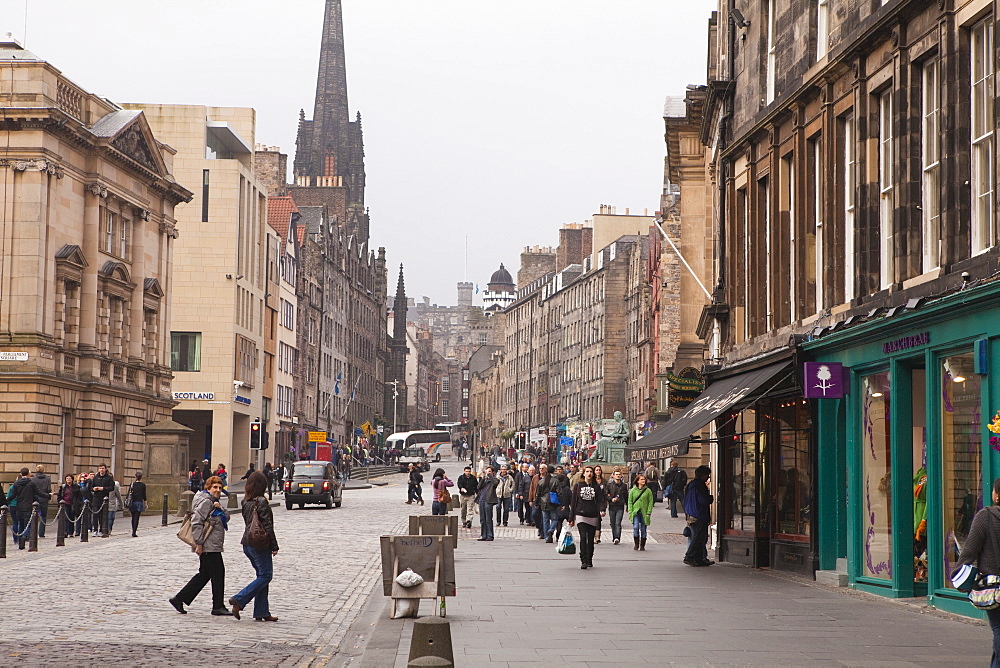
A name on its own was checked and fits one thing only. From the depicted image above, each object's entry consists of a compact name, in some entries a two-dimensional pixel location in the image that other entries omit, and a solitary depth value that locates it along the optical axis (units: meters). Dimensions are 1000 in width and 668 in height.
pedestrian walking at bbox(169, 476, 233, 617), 15.54
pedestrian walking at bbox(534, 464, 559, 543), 31.86
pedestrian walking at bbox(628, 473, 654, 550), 29.53
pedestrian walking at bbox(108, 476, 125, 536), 35.44
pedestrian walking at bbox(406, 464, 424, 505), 52.94
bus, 132.50
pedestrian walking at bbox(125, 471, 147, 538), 33.97
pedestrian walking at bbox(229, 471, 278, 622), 15.11
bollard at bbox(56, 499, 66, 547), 29.52
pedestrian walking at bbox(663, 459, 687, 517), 42.81
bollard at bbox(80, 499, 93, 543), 31.24
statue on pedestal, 57.78
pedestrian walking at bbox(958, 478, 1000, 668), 9.78
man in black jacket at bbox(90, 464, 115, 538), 34.19
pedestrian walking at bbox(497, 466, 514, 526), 40.84
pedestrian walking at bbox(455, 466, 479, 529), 38.75
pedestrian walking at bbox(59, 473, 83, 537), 33.31
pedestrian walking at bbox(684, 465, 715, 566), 23.95
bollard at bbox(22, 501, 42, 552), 27.75
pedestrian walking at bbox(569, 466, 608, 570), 23.20
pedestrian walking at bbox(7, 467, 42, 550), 30.33
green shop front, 14.76
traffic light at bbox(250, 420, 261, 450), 60.09
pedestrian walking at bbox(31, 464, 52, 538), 31.44
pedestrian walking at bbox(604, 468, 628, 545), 33.47
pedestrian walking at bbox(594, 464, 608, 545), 28.06
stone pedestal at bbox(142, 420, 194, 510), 46.59
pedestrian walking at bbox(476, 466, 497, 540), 33.28
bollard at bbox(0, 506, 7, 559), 25.98
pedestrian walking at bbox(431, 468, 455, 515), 35.94
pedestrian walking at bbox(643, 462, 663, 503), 48.48
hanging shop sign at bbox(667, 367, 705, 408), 30.28
